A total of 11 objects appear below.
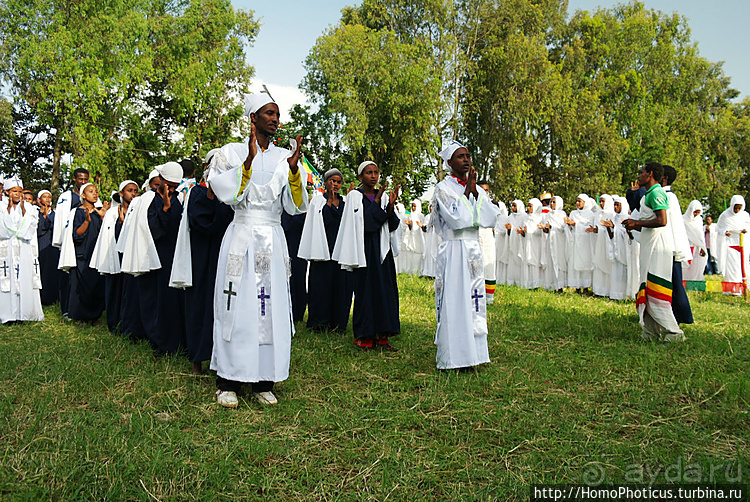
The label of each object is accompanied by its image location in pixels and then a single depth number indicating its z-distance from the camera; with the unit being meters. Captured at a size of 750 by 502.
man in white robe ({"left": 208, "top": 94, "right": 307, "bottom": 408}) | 4.46
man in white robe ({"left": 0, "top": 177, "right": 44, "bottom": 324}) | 8.14
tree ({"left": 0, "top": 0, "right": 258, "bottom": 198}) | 19.94
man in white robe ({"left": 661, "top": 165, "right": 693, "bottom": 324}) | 6.69
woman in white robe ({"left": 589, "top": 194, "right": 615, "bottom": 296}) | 11.55
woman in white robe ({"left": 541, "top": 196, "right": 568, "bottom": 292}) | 12.69
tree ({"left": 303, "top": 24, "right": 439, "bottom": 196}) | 25.14
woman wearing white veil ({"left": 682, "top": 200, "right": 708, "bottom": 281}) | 14.19
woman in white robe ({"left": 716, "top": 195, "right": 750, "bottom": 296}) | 11.98
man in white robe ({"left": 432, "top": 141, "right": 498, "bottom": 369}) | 5.43
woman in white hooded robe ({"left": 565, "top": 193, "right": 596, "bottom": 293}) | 12.01
